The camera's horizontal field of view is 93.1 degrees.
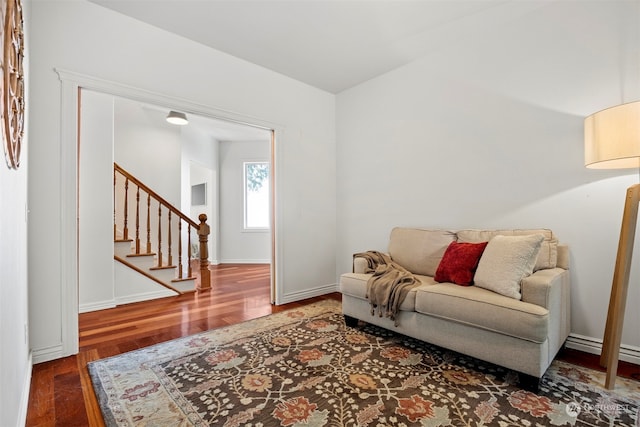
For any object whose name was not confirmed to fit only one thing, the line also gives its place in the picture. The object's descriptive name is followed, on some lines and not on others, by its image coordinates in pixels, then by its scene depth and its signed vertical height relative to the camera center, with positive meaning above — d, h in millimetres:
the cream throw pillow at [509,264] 1925 -340
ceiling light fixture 4223 +1388
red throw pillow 2236 -383
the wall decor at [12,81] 1035 +548
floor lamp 1697 +322
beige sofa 1712 -619
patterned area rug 1508 -1007
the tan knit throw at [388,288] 2287 -576
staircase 3848 -282
